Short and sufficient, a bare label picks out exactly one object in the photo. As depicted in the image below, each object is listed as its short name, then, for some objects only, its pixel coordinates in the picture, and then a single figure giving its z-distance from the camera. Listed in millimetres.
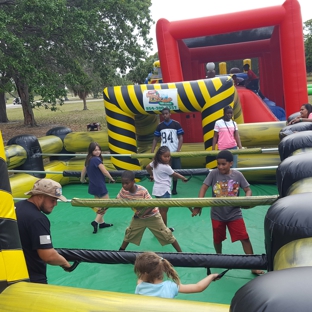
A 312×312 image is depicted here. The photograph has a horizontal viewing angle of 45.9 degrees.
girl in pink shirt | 5461
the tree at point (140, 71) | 16594
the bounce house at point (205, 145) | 1470
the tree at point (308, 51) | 30119
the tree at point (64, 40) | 8992
